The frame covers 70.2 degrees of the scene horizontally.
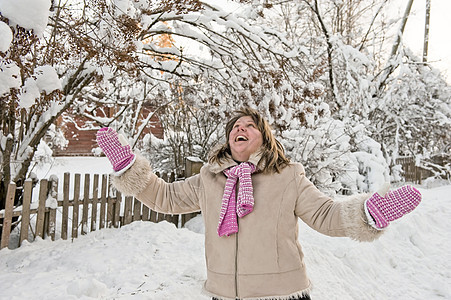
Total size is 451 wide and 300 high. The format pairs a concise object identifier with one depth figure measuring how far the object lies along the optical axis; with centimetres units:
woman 170
